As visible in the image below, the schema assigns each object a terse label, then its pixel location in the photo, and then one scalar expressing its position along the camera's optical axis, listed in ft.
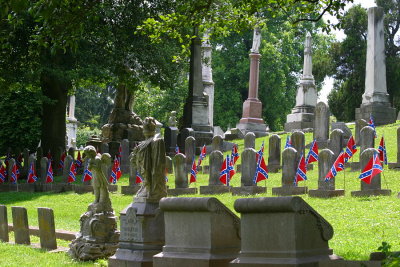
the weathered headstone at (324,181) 56.44
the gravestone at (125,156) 88.79
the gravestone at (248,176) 62.59
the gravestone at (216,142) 85.92
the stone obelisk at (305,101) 118.84
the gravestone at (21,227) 49.88
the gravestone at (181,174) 68.95
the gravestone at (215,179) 66.28
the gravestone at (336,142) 68.74
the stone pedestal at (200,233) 30.55
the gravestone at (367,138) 66.95
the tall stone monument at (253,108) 123.65
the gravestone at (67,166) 84.74
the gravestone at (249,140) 81.40
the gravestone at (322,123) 84.23
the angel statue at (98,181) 43.45
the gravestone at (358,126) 81.44
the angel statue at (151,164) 38.73
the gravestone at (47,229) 46.24
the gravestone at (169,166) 79.79
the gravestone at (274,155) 75.36
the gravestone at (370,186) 54.24
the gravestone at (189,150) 84.84
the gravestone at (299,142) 71.72
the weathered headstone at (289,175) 59.67
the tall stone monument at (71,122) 188.84
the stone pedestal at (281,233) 27.25
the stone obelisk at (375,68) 102.83
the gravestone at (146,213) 37.06
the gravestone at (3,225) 52.26
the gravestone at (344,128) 84.69
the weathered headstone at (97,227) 41.68
